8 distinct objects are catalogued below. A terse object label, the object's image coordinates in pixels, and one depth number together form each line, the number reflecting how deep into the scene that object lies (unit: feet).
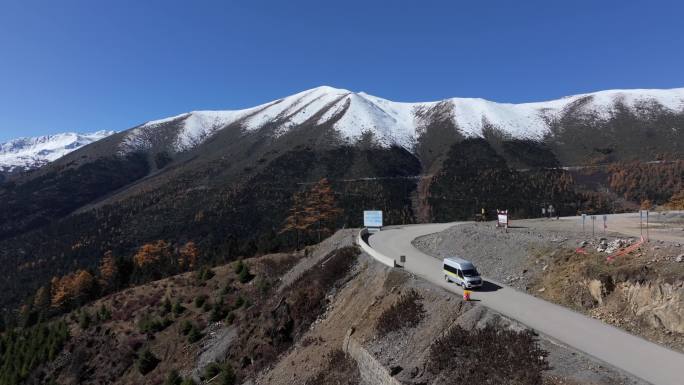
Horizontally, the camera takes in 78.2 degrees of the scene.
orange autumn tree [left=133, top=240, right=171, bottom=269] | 267.59
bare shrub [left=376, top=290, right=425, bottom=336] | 64.08
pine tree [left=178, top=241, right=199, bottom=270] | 253.73
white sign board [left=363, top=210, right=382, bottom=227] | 147.13
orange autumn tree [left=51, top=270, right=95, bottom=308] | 229.86
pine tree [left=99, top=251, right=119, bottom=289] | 225.02
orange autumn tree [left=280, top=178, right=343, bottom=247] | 197.88
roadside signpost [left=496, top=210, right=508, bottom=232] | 121.12
